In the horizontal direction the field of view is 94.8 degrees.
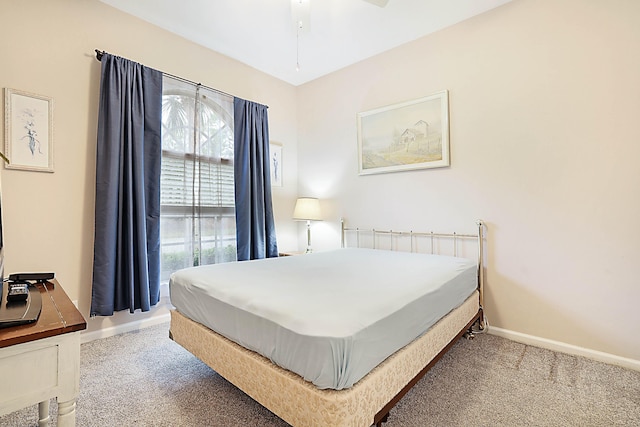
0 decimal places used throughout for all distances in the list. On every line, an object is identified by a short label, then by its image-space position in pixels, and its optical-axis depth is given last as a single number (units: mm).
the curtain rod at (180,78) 2508
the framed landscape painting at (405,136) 2961
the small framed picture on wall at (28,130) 2182
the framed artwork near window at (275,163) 4027
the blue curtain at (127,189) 2475
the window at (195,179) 3045
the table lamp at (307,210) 3764
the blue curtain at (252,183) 3480
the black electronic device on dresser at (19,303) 935
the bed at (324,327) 1172
